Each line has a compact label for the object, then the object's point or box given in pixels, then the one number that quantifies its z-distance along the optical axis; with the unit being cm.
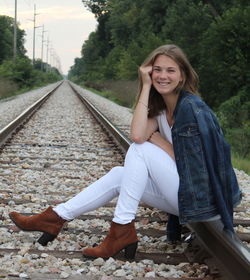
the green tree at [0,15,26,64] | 6675
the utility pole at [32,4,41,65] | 7781
